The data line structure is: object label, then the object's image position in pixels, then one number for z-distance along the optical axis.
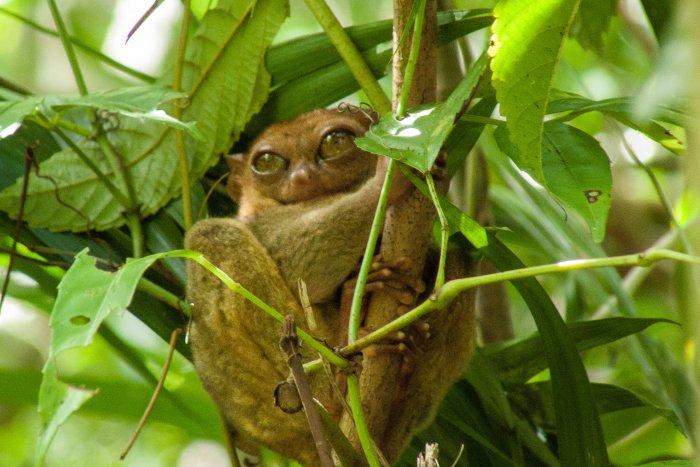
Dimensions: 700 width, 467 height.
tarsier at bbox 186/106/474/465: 5.90
